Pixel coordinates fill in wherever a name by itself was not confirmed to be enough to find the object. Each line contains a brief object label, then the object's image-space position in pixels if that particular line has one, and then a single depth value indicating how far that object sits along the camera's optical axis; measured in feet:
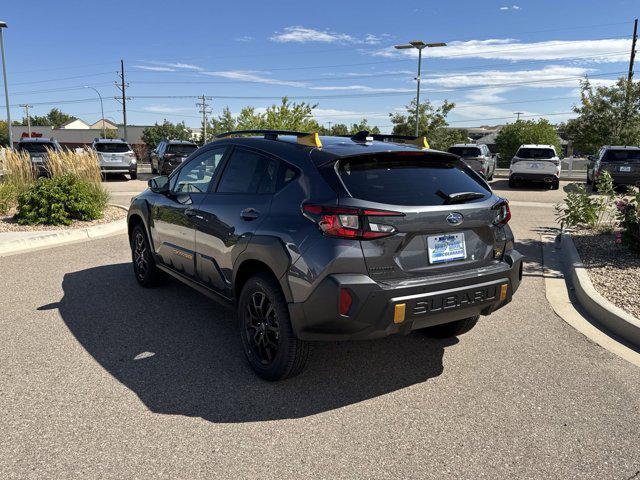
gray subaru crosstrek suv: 10.11
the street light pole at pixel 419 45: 89.92
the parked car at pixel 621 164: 56.95
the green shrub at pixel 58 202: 31.09
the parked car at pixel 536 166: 62.59
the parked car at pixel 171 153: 73.10
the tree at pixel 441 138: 117.39
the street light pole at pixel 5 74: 82.69
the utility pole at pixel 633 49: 94.94
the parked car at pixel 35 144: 59.12
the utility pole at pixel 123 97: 173.86
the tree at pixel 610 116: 87.30
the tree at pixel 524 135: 183.42
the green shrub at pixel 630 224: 21.75
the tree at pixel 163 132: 275.39
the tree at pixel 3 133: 350.64
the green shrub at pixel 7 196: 33.49
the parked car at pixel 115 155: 70.79
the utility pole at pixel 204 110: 241.96
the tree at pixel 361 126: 157.82
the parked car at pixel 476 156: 65.77
